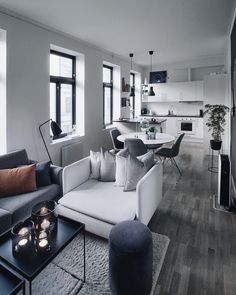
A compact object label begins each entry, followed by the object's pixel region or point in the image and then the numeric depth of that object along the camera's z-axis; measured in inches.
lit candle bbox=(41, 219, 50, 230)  68.8
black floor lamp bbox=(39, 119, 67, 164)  147.9
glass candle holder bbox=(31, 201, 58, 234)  68.9
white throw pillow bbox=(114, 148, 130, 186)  106.8
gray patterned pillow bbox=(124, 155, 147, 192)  102.3
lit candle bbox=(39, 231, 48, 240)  66.3
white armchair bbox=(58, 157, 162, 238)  85.5
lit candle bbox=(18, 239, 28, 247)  63.8
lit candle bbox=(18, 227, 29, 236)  65.9
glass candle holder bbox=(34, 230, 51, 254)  63.8
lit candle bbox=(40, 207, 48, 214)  73.1
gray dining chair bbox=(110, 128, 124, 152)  209.5
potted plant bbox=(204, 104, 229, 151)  181.9
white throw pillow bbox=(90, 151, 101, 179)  117.5
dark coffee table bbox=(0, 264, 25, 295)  51.9
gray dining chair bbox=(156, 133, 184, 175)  173.5
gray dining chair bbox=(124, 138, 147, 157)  156.3
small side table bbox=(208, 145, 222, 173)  191.6
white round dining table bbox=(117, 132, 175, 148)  164.2
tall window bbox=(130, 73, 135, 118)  330.5
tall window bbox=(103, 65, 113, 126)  255.8
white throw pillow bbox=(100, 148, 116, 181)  113.7
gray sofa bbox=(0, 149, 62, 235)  89.4
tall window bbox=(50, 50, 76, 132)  179.5
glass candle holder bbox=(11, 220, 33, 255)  63.2
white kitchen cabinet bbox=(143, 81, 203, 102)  300.5
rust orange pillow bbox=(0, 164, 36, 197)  102.1
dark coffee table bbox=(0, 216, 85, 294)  57.4
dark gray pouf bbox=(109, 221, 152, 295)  62.8
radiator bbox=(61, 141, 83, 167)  177.5
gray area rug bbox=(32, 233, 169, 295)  69.9
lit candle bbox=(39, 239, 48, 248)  64.3
